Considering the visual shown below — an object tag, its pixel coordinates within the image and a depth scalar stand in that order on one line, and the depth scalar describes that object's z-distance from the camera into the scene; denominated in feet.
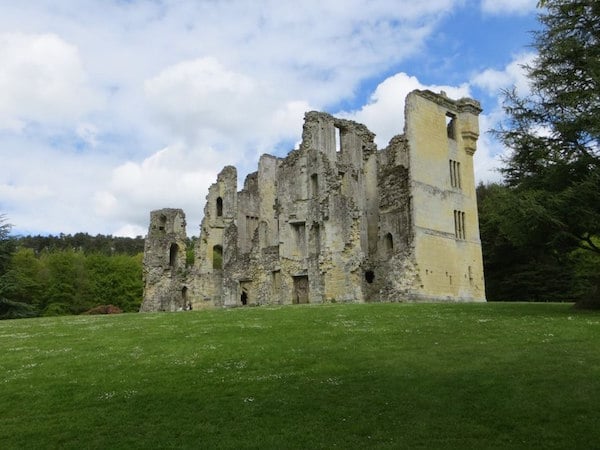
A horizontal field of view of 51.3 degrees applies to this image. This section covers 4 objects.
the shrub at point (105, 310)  160.35
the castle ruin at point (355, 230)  144.97
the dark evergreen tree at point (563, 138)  71.56
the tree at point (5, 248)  151.33
